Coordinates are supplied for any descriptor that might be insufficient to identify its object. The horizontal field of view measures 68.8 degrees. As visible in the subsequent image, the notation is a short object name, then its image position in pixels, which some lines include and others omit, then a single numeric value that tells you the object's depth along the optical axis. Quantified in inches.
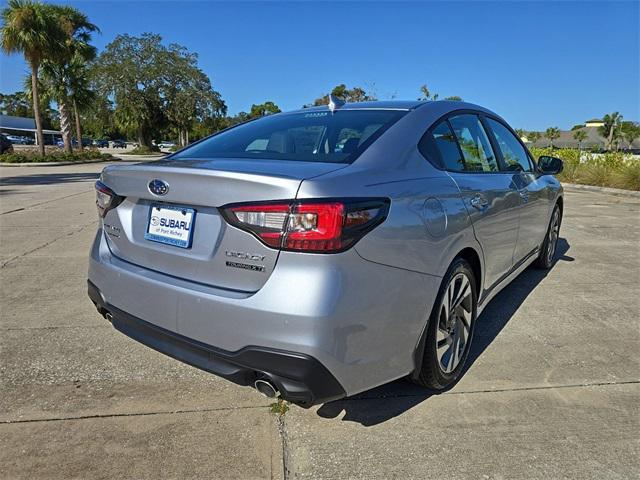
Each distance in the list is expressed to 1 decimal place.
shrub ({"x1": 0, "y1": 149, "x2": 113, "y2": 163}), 983.6
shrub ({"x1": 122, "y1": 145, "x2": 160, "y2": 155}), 1773.1
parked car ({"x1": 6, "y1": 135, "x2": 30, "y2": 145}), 2831.0
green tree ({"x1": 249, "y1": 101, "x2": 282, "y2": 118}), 3046.3
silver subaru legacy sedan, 69.8
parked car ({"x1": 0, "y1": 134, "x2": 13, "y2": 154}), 1171.3
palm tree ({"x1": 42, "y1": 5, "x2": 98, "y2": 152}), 1214.3
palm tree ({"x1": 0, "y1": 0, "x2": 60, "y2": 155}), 928.9
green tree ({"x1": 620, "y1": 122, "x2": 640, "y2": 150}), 3287.4
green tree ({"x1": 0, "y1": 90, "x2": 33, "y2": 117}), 4626.0
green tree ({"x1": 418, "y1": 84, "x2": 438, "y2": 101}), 1019.9
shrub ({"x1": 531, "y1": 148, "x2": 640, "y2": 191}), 551.8
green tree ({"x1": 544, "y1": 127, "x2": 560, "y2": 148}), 3528.5
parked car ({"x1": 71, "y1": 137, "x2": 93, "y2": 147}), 2753.4
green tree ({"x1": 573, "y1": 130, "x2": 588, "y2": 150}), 3292.3
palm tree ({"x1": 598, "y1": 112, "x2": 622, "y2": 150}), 3223.4
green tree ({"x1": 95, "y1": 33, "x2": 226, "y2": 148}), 1721.2
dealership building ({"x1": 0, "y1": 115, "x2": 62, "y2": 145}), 3315.2
